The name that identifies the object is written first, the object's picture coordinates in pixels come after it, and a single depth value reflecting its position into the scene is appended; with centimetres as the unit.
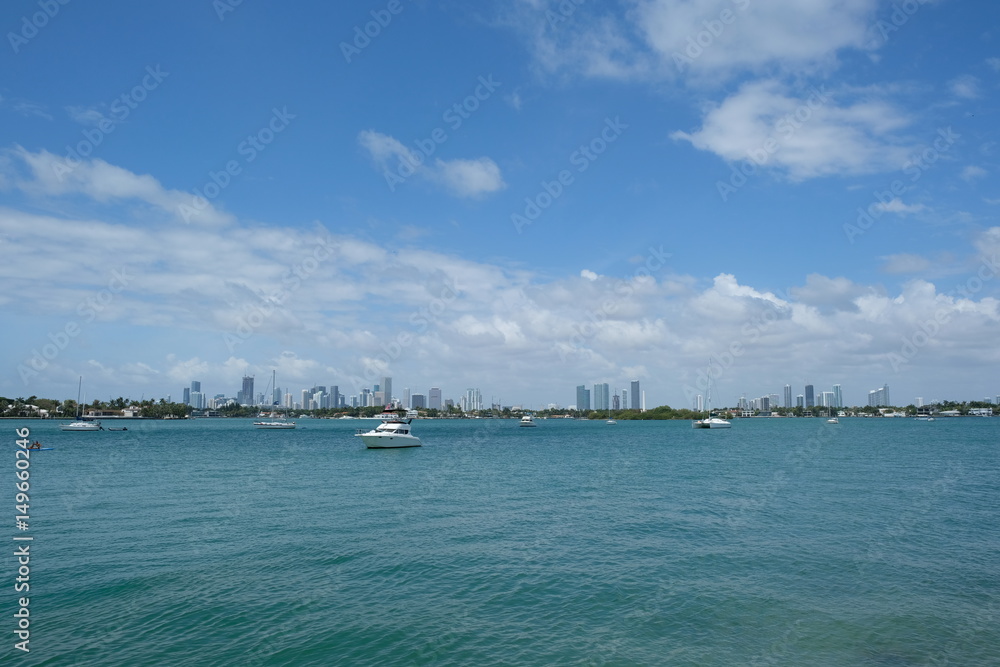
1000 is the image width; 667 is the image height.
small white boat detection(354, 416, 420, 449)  8125
